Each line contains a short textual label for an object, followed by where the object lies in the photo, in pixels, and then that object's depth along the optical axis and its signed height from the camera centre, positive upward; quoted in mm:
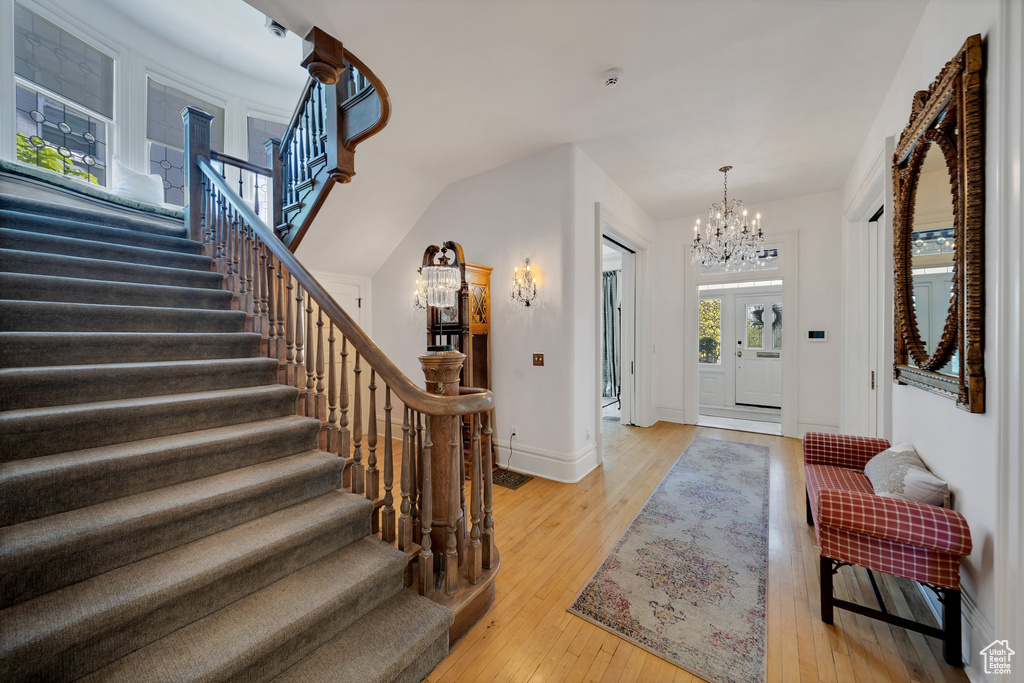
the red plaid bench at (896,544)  1447 -853
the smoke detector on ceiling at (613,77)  2338 +1718
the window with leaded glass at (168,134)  3939 +2286
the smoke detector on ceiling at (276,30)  3633 +3165
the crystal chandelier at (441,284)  2432 +386
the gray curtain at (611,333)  7523 +178
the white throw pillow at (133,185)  3543 +1553
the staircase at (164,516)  1071 -636
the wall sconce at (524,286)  3555 +550
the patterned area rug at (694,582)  1575 -1306
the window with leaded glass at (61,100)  3180 +2234
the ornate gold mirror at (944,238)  1376 +477
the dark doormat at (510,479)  3311 -1290
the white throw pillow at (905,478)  1651 -668
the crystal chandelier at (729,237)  3805 +1095
